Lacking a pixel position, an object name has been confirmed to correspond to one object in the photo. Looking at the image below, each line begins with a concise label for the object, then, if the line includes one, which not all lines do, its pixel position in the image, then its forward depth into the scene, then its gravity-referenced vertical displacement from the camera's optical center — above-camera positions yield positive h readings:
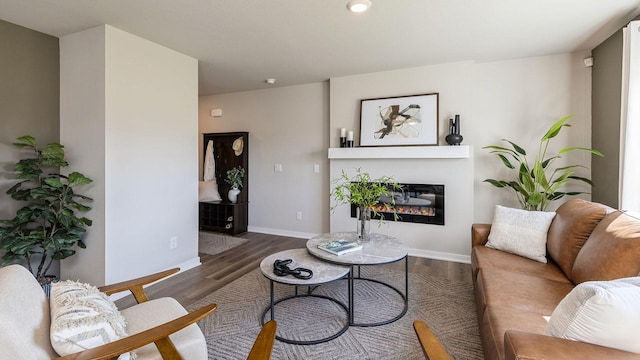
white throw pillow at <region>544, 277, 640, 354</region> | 0.89 -0.43
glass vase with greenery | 2.47 -0.21
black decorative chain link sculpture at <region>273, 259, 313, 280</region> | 1.94 -0.65
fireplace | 3.67 -0.38
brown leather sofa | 0.94 -0.55
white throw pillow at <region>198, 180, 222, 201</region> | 4.98 -0.30
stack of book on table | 2.29 -0.58
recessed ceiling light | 2.19 +1.25
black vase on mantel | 3.46 +0.48
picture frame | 3.66 +0.67
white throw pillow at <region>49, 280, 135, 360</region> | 1.02 -0.55
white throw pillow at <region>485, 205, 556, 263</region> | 2.29 -0.46
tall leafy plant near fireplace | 3.08 +0.00
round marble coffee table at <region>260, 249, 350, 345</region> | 1.91 -0.67
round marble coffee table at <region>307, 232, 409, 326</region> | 2.13 -0.60
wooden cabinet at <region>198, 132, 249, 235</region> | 4.79 -0.31
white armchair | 0.96 -0.60
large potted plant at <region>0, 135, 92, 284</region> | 2.38 -0.34
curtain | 2.33 +0.41
